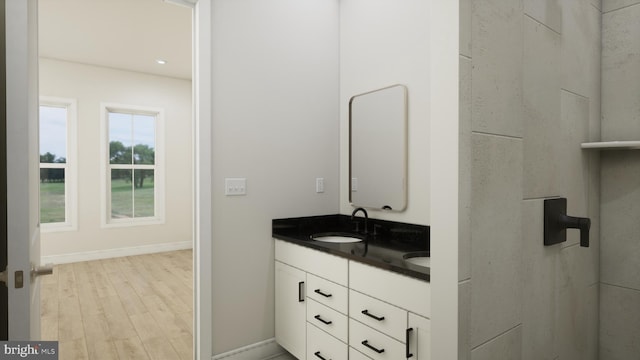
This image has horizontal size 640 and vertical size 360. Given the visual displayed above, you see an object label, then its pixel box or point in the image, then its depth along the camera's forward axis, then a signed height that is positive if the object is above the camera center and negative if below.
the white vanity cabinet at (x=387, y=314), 1.52 -0.64
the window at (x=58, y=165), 4.98 +0.16
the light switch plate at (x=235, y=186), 2.30 -0.06
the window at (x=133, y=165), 5.44 +0.18
